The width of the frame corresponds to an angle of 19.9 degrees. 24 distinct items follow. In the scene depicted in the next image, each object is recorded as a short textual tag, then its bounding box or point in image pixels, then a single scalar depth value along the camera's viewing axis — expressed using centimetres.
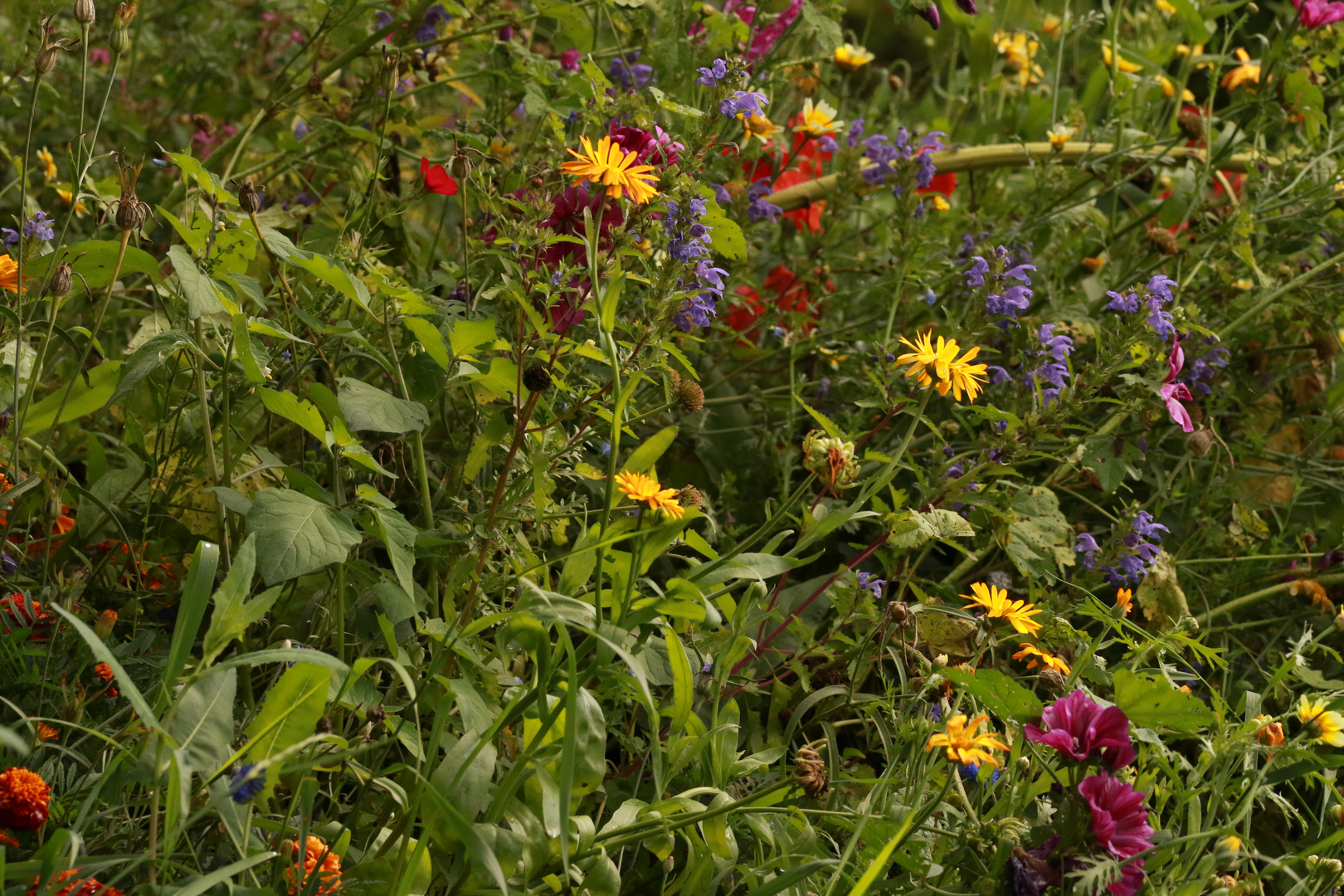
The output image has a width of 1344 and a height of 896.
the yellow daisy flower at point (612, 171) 222
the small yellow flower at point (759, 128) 266
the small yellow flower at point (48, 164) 279
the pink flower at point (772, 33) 297
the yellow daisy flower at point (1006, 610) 235
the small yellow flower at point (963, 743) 216
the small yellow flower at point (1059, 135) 290
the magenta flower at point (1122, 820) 218
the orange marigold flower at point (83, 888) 209
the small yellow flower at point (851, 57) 319
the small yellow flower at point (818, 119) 280
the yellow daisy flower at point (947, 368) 233
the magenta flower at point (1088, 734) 219
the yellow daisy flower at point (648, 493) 221
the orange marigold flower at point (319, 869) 216
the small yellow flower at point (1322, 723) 228
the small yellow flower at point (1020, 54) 376
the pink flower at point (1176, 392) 249
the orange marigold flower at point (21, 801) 215
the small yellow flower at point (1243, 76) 329
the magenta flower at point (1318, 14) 285
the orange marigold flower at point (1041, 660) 236
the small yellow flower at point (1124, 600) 239
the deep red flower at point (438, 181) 256
